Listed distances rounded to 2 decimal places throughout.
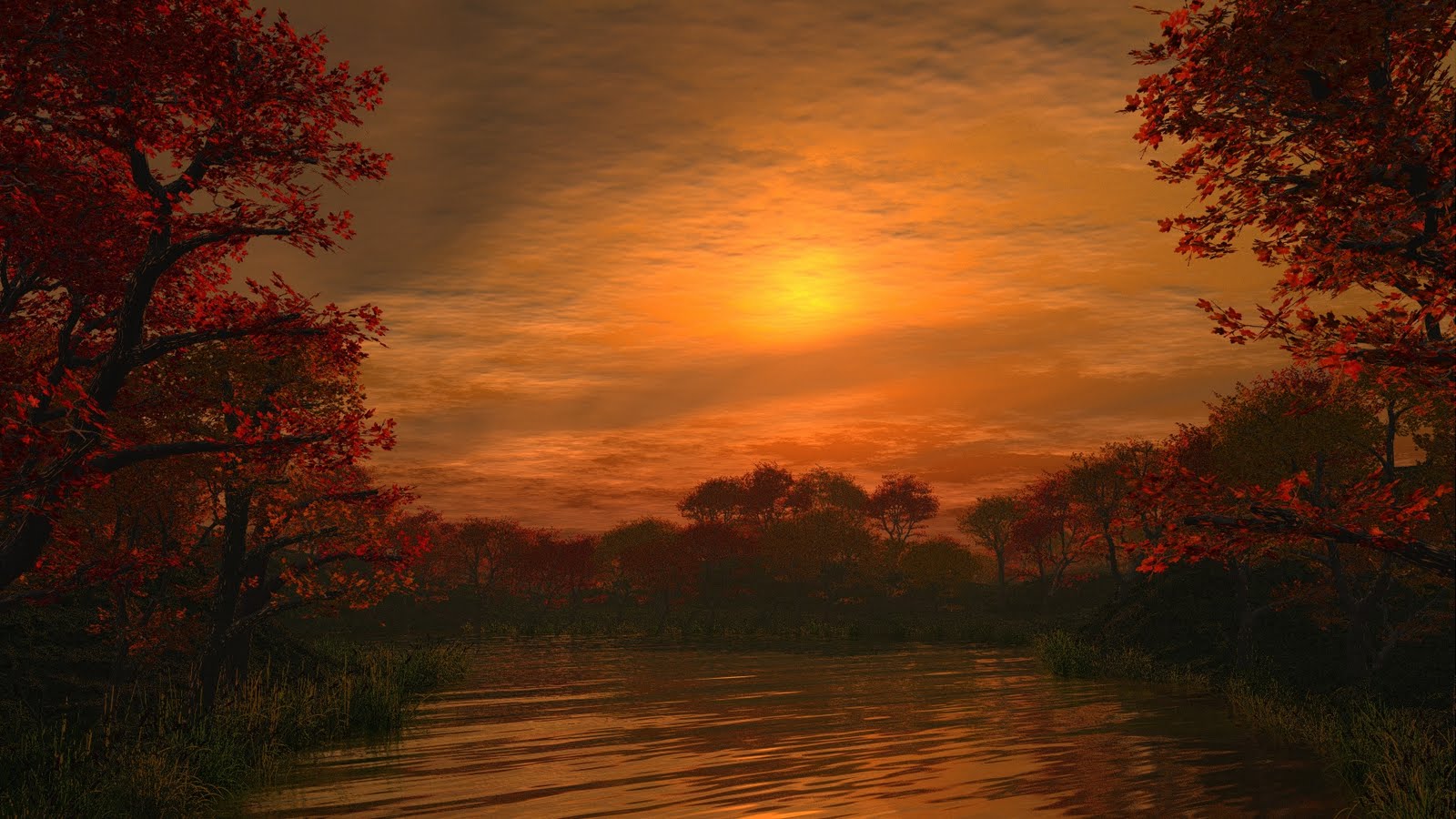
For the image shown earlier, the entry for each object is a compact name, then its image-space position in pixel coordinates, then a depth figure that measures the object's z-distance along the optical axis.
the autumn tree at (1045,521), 89.81
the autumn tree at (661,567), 93.44
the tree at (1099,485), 61.62
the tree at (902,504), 118.19
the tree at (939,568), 92.06
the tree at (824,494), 124.00
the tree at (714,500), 116.50
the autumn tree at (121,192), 11.32
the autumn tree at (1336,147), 10.02
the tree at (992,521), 103.12
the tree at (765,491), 118.69
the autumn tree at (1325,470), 31.66
